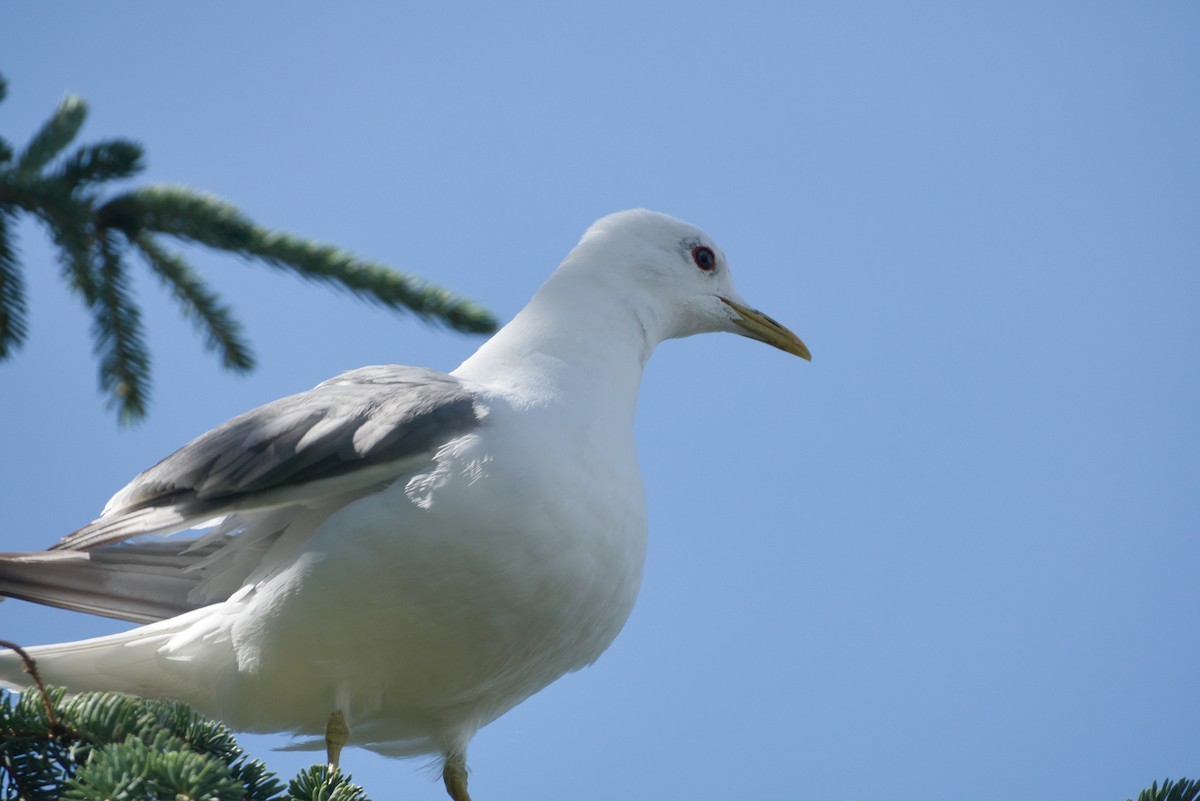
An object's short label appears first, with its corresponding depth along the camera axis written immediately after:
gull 6.85
